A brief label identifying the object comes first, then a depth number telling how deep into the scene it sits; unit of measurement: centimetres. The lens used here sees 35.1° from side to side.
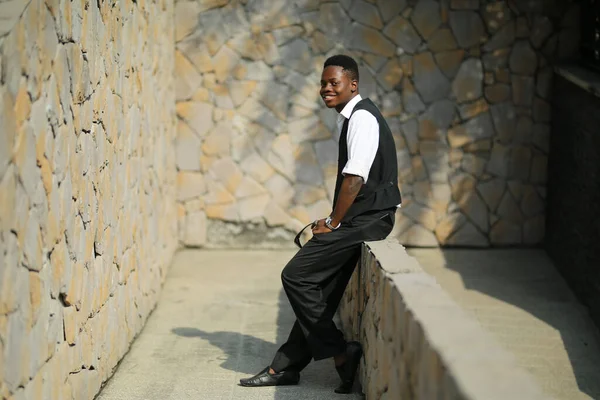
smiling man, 509
